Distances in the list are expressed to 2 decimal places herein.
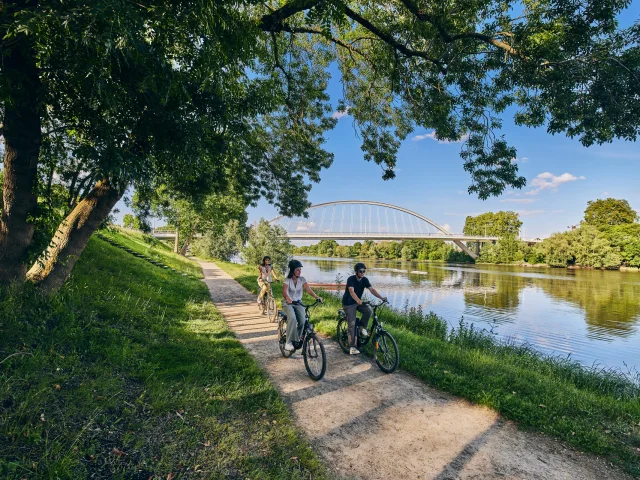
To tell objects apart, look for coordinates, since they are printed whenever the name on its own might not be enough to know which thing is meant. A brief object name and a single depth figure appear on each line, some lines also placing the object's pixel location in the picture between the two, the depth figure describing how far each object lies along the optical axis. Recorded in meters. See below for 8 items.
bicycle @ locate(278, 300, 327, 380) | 4.61
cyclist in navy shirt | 5.45
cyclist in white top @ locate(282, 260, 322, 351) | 5.07
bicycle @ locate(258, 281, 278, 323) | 8.34
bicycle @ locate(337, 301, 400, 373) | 5.00
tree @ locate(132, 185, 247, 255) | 10.15
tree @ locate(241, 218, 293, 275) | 24.98
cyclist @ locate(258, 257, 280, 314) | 8.86
